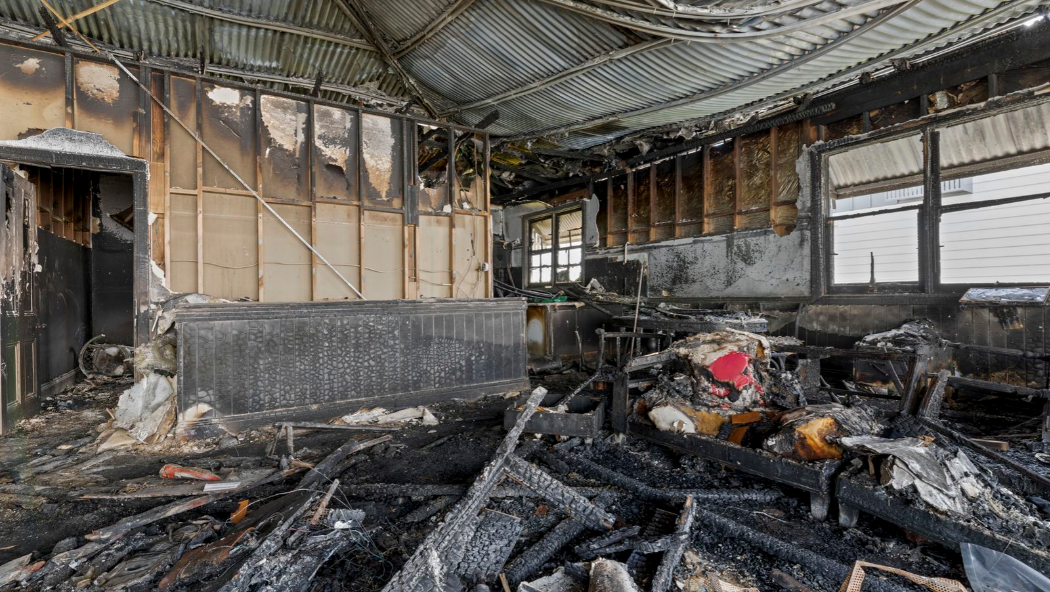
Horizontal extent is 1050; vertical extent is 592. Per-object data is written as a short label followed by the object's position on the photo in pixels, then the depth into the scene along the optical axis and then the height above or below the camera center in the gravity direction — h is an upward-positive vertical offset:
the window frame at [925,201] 5.68 +1.31
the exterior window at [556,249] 11.80 +1.27
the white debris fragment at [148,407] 4.51 -1.18
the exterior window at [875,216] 6.47 +1.14
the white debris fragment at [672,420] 3.78 -1.13
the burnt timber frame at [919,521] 2.15 -1.28
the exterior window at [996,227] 5.39 +0.81
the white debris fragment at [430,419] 5.15 -1.48
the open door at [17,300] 4.58 -0.02
